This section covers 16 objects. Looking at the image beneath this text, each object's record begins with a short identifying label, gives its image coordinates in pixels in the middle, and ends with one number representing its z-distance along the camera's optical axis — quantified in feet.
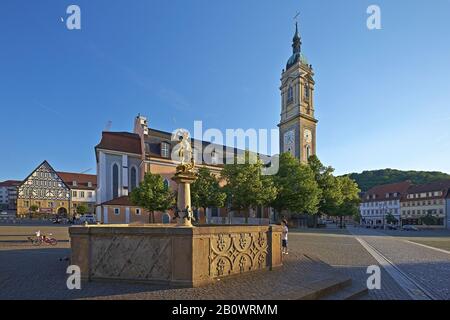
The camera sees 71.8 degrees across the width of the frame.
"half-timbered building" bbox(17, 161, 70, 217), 268.21
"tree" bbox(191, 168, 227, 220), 131.55
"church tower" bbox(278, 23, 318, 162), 204.44
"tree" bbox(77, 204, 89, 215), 265.17
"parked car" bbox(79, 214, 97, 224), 192.48
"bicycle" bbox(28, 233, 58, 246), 62.93
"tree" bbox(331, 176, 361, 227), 189.10
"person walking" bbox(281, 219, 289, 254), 48.57
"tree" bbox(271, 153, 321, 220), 140.67
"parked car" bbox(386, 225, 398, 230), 212.23
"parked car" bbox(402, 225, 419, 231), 197.45
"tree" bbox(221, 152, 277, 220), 130.21
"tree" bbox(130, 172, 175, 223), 120.06
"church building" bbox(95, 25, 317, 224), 146.72
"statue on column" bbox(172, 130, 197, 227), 37.30
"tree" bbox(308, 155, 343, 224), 168.86
